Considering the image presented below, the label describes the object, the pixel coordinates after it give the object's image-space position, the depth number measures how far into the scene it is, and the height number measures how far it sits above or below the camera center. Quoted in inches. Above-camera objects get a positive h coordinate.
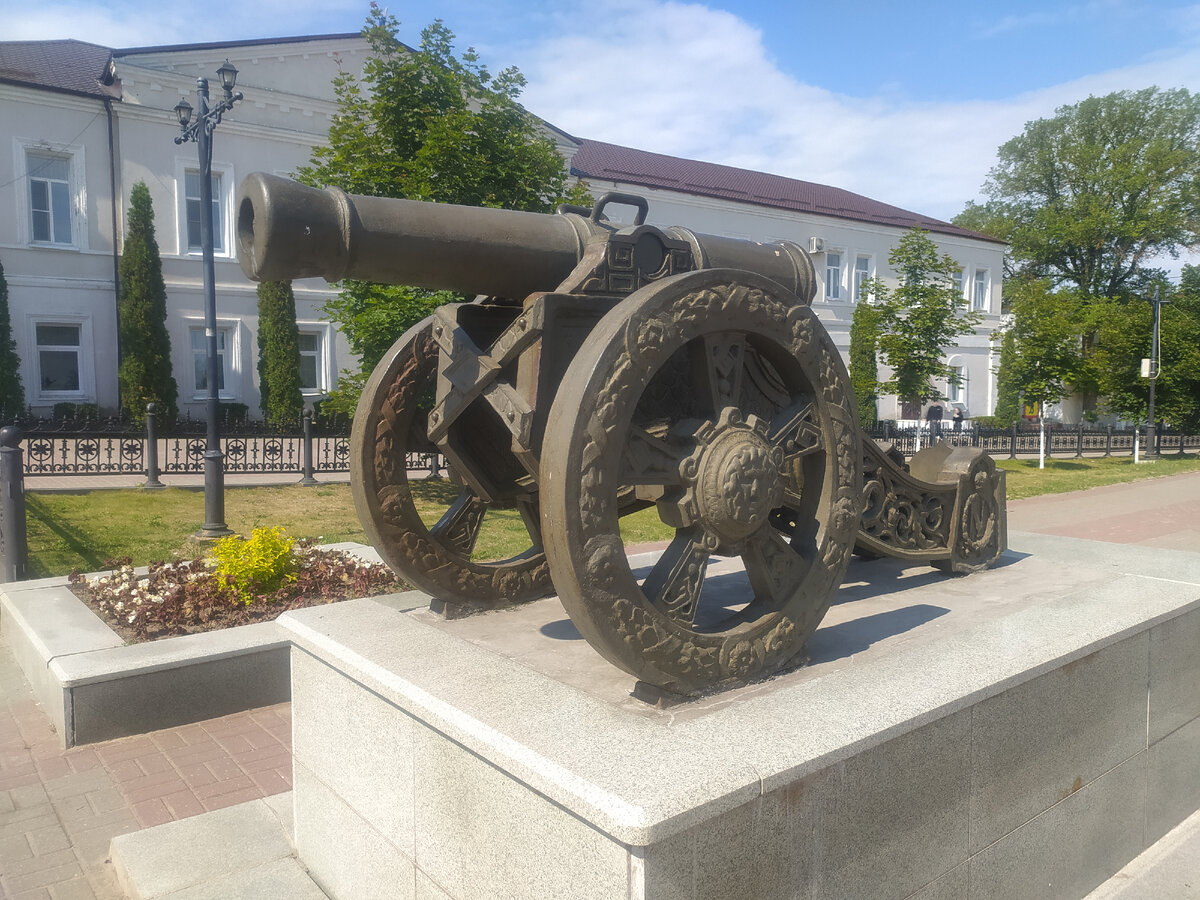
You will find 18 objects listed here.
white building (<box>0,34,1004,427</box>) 821.2 +191.6
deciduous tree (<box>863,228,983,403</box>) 768.9 +58.8
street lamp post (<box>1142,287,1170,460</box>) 1059.7 +8.9
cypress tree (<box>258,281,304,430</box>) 893.8 +33.2
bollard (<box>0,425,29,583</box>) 246.2 -33.1
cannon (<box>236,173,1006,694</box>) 100.5 -1.5
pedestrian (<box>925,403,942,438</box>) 990.4 -35.0
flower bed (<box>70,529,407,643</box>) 204.7 -48.3
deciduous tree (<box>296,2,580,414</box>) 432.1 +116.3
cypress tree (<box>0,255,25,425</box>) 781.3 +15.2
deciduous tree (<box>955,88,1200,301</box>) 1596.9 +365.3
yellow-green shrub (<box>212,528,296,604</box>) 217.9 -42.1
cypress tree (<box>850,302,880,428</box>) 1092.5 +33.6
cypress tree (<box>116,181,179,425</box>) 831.1 +61.3
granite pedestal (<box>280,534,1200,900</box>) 86.4 -41.0
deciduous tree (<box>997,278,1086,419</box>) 856.3 +36.3
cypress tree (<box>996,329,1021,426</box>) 882.1 +18.4
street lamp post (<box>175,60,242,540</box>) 356.8 +36.2
